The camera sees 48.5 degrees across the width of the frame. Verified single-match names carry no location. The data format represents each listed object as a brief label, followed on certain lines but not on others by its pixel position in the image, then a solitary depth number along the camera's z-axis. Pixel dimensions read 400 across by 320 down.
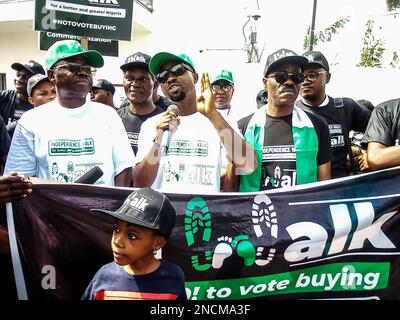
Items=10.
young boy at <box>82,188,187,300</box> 2.05
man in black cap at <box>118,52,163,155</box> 4.18
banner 2.42
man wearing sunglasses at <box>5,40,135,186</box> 2.79
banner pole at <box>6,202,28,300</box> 2.35
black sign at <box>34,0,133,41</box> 5.30
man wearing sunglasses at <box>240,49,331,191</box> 3.13
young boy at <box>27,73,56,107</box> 4.70
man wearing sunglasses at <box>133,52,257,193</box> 2.93
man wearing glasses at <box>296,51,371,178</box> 3.93
